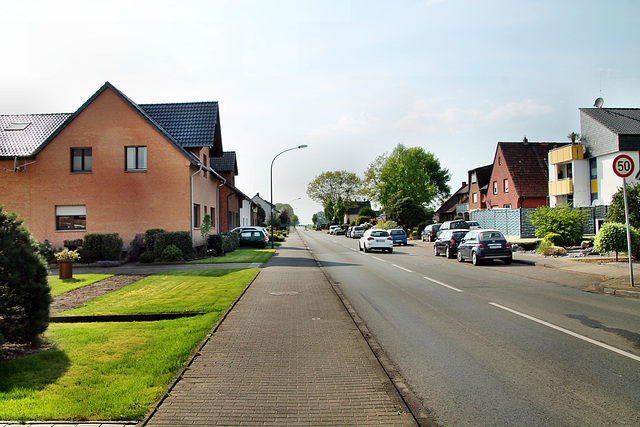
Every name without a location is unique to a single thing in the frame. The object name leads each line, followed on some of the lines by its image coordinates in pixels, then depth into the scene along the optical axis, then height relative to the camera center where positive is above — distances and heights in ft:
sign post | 39.24 +4.95
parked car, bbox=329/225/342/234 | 286.79 +0.48
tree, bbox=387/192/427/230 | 176.55 +5.62
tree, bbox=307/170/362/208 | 397.19 +37.65
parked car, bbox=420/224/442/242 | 144.87 -1.59
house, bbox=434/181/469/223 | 222.28 +9.97
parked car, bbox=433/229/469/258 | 80.34 -2.83
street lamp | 118.02 +19.65
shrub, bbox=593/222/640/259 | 58.23 -1.85
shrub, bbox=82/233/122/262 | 67.36 -1.93
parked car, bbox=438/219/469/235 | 125.39 +0.46
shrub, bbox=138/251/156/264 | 67.36 -3.68
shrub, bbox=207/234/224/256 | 80.18 -2.45
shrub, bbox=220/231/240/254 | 85.89 -2.13
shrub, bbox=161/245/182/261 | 67.67 -3.26
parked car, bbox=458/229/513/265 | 65.31 -3.06
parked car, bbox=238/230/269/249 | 113.29 -2.19
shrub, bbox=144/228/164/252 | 69.72 -1.17
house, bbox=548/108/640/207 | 108.12 +17.96
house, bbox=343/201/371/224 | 449.89 +13.42
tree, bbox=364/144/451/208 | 244.42 +28.36
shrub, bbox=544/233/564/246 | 78.43 -2.42
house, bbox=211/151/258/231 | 115.85 +9.78
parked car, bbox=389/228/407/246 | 134.30 -2.61
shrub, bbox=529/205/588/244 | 79.41 +0.55
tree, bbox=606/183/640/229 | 62.39 +2.40
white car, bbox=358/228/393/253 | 101.04 -2.86
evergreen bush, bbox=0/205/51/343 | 19.03 -2.21
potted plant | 50.88 -3.47
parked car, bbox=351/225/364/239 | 202.65 -1.17
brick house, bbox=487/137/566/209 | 151.02 +17.50
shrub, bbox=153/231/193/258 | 68.69 -1.48
